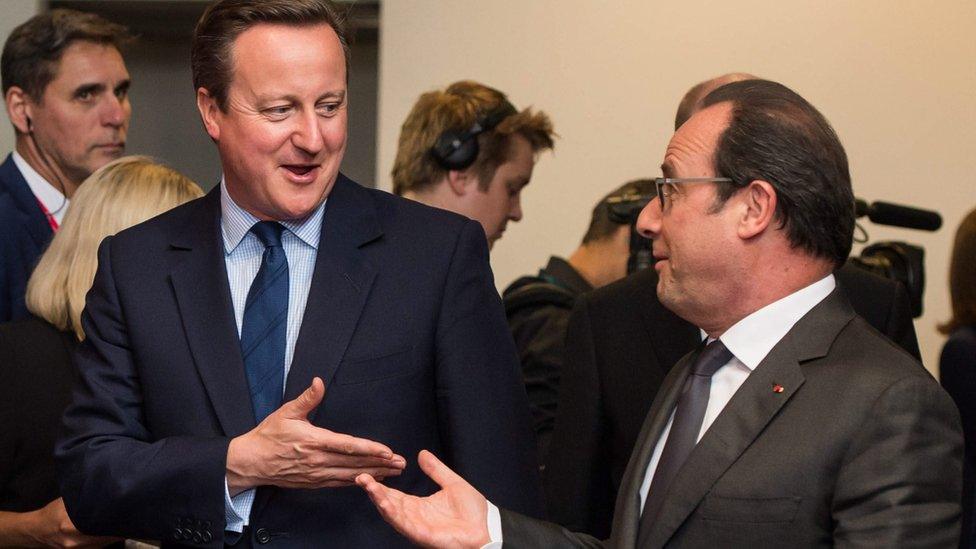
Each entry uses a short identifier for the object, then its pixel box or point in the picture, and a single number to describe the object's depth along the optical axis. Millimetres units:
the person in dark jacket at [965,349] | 3332
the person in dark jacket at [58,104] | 3324
